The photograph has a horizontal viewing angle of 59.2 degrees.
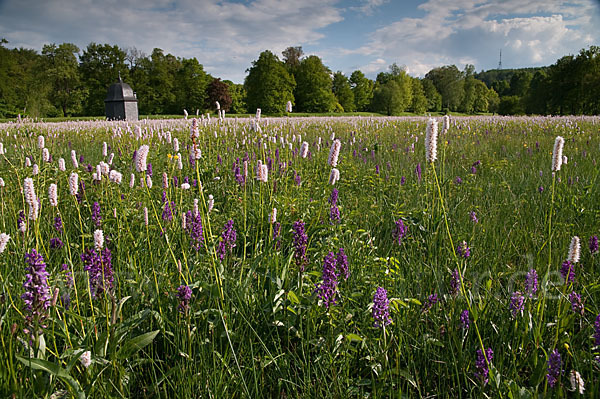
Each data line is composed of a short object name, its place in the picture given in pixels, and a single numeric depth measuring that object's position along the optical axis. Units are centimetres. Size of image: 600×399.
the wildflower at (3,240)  66
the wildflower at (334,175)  97
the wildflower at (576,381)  61
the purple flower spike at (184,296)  79
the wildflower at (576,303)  85
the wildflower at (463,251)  106
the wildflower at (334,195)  125
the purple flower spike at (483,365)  74
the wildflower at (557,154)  80
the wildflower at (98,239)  71
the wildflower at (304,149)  117
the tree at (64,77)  4301
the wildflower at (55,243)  106
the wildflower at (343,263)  89
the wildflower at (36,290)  66
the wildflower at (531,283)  87
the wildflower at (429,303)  90
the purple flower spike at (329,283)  81
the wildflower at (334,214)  115
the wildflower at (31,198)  74
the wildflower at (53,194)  77
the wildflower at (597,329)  71
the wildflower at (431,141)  76
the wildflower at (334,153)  95
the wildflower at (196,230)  105
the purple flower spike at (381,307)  77
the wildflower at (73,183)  82
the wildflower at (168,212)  119
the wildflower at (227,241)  101
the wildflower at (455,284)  93
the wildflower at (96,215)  116
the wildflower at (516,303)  86
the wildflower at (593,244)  96
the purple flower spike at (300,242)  88
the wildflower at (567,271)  85
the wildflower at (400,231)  115
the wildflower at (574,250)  71
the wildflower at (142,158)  83
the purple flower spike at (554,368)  69
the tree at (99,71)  4455
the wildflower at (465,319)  84
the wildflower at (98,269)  81
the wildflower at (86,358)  65
